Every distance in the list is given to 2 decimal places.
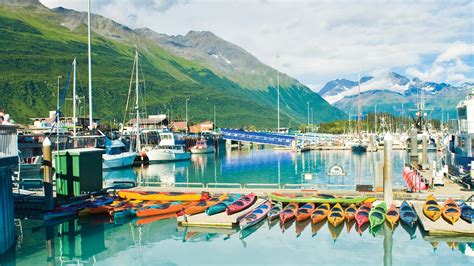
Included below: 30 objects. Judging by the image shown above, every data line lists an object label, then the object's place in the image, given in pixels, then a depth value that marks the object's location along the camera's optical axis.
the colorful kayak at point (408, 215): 34.69
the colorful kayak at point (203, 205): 38.56
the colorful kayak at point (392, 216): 34.97
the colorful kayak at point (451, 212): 33.31
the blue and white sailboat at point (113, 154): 89.94
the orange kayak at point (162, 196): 43.19
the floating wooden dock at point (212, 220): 35.66
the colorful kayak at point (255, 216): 35.13
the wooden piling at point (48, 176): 37.83
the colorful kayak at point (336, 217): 35.53
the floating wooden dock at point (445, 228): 31.81
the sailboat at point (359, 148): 136.75
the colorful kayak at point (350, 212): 36.53
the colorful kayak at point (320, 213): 36.09
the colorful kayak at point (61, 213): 38.06
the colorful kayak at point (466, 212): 33.62
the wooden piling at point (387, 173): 37.84
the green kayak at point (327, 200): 39.05
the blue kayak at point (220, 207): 37.66
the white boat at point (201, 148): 142.75
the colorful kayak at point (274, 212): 37.34
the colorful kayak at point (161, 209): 40.12
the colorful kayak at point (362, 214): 35.12
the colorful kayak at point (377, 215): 34.50
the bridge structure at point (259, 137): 164.75
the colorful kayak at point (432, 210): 34.38
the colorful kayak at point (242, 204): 37.81
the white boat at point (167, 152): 105.38
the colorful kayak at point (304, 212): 36.66
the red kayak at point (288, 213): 36.47
